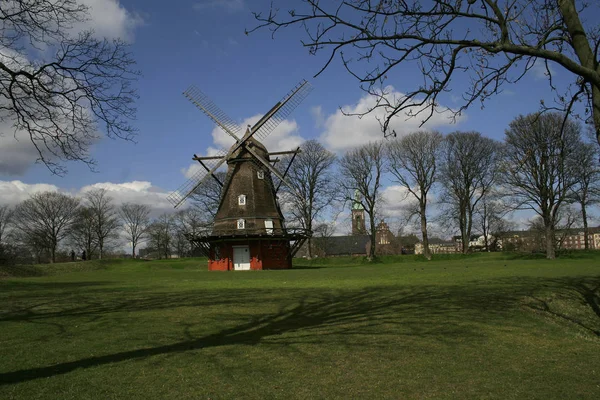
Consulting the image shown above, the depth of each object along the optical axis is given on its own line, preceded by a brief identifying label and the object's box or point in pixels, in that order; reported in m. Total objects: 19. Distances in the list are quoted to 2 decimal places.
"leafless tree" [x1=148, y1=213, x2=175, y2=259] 93.81
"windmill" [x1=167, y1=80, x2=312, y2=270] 40.44
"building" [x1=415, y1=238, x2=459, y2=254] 127.14
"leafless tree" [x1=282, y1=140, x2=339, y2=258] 52.66
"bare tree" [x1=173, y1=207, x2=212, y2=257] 74.53
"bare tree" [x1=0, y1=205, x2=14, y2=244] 76.37
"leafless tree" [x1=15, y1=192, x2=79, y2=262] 72.44
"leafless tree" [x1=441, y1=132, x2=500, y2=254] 50.69
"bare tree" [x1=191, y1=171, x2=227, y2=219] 55.73
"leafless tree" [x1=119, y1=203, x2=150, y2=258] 91.18
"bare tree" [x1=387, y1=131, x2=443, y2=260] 50.16
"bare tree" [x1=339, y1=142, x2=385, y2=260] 51.69
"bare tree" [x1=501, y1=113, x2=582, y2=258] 37.53
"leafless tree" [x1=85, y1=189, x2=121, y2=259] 77.71
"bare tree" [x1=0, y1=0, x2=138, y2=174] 9.09
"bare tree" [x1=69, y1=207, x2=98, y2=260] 76.56
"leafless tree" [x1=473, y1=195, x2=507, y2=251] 52.09
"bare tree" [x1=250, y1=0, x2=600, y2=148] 5.43
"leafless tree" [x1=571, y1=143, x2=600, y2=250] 38.41
